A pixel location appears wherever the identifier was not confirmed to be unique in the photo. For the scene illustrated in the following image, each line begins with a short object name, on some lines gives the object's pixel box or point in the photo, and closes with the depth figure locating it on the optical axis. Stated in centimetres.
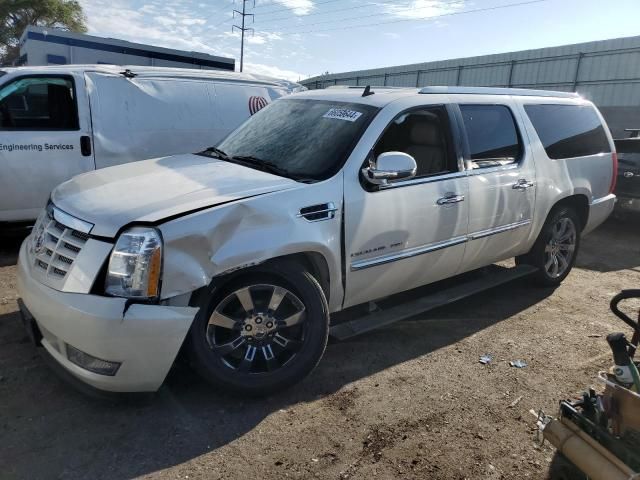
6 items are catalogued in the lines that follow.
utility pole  4716
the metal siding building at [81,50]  1317
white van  558
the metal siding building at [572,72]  1795
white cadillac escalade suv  266
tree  3275
